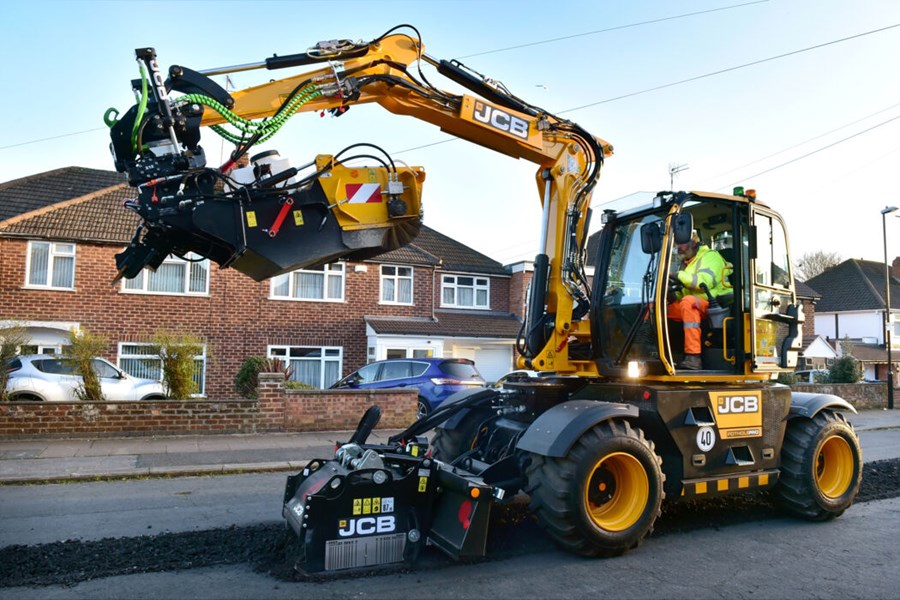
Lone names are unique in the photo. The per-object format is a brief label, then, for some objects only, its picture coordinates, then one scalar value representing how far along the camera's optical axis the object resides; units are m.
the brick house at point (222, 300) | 19.33
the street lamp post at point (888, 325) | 22.33
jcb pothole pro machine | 4.94
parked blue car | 16.19
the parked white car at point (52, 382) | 14.00
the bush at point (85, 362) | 12.96
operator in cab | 6.22
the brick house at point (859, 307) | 39.54
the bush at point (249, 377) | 14.74
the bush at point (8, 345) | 12.24
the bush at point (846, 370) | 22.90
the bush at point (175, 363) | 13.39
